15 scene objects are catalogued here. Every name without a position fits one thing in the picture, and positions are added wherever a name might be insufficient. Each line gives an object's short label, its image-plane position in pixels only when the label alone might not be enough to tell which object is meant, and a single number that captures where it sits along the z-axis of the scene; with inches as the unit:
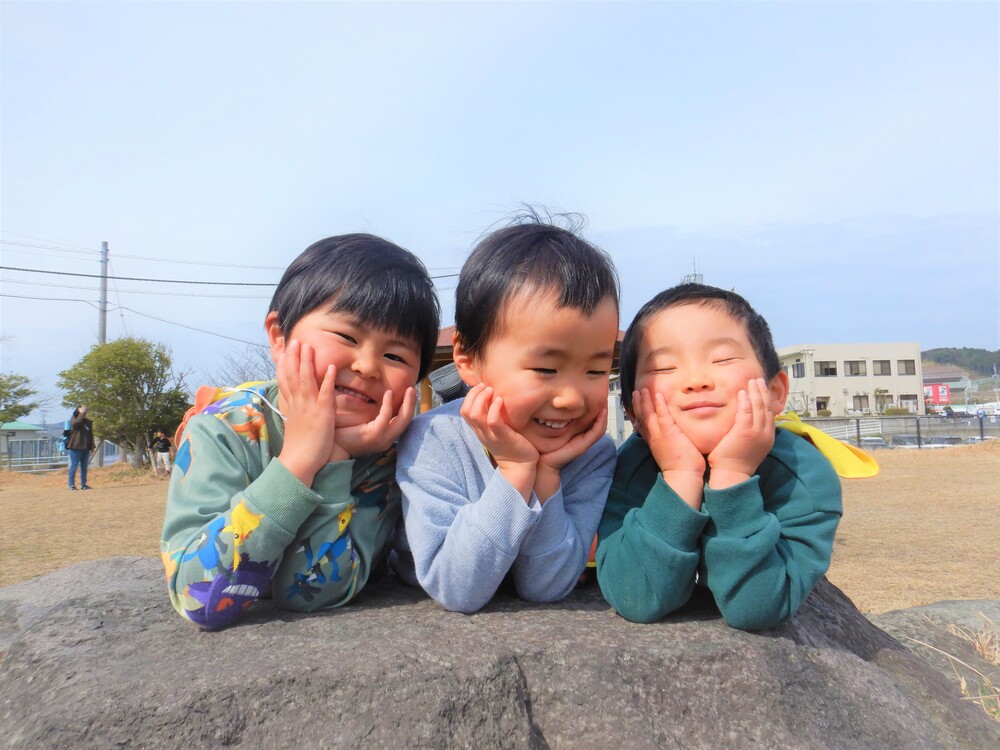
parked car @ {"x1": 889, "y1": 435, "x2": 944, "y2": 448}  971.3
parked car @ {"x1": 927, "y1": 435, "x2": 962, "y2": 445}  991.6
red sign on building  2460.6
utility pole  899.4
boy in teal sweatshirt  59.3
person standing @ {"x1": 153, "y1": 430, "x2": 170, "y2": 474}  742.5
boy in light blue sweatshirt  60.4
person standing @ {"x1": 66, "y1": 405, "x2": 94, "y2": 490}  588.7
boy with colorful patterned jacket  59.9
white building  1770.4
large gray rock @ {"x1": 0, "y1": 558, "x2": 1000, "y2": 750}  50.2
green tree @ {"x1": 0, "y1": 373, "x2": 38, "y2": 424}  879.7
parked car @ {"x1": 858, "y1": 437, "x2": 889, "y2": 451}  928.9
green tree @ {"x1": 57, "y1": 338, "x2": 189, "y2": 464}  776.9
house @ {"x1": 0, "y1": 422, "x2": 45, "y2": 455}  1051.0
